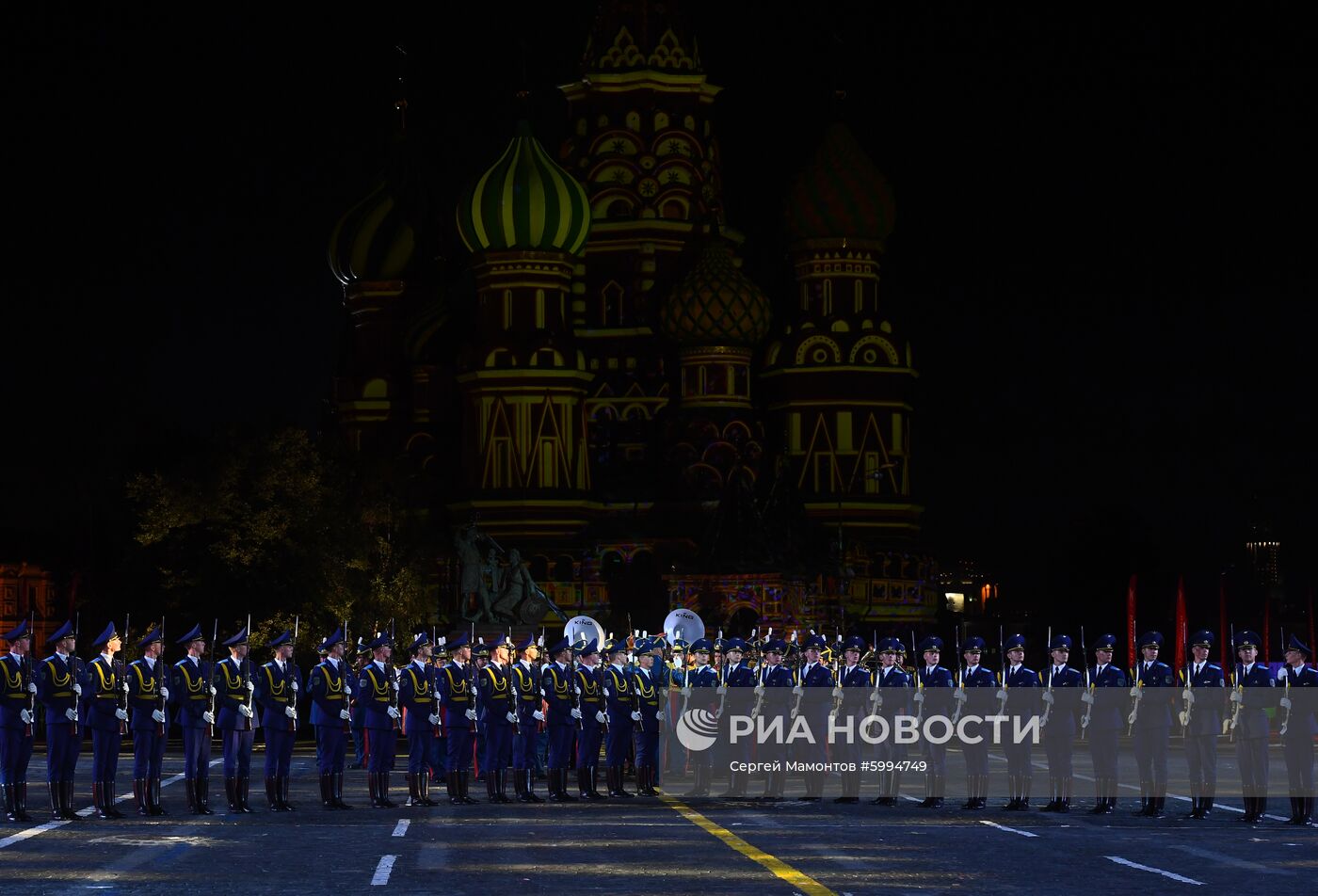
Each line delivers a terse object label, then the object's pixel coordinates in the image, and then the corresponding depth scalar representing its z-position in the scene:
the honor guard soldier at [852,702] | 30.64
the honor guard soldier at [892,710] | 30.34
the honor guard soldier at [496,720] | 31.16
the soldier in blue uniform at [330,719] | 29.86
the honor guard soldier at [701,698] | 32.97
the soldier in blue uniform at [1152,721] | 28.53
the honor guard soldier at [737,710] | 32.41
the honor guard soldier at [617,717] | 32.06
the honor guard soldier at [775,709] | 31.58
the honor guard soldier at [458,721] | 30.81
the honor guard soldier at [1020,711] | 29.66
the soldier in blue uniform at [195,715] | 28.55
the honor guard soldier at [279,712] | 29.53
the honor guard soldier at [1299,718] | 27.98
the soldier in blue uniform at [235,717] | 28.77
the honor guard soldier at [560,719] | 31.53
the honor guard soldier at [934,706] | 29.84
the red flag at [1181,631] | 63.53
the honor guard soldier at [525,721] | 31.45
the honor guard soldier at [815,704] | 31.16
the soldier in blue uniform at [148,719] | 28.28
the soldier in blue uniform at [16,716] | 27.38
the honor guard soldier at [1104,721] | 29.36
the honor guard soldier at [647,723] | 32.09
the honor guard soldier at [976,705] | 29.55
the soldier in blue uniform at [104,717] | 28.06
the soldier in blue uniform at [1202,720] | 28.23
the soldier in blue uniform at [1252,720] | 27.80
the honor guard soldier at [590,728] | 31.77
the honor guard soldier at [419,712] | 30.48
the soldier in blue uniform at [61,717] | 27.80
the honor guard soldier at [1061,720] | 29.38
